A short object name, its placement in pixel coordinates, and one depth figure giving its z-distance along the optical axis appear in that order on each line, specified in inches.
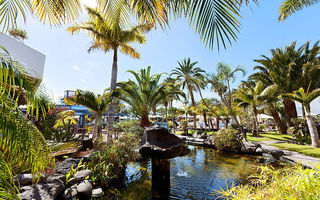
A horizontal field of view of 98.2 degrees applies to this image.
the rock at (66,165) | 166.3
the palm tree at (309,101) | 327.0
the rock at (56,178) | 137.2
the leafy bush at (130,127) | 434.5
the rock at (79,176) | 152.6
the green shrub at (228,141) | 361.4
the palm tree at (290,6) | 304.2
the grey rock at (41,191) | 110.7
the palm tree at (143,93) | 494.6
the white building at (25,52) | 382.0
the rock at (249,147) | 335.5
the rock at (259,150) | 320.7
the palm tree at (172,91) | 516.7
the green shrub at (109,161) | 170.9
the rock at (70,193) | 131.8
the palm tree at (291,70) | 553.3
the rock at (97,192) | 145.3
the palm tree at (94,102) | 297.1
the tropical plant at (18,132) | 59.7
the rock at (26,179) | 133.0
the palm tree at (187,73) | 1001.5
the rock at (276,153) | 270.5
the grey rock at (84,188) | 138.7
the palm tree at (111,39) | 343.0
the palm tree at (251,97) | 634.2
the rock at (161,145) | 160.6
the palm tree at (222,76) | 554.3
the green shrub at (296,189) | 50.8
